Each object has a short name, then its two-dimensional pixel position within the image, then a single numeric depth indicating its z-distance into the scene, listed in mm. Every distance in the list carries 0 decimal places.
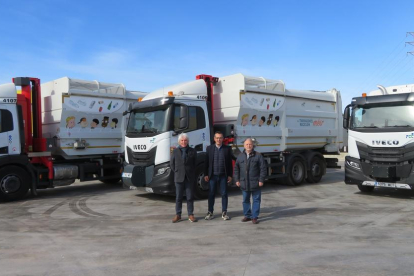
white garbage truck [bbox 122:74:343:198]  9195
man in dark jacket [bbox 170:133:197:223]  7312
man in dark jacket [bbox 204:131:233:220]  7438
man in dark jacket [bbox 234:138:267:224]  7109
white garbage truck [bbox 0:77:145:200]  9734
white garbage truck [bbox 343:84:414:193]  9383
